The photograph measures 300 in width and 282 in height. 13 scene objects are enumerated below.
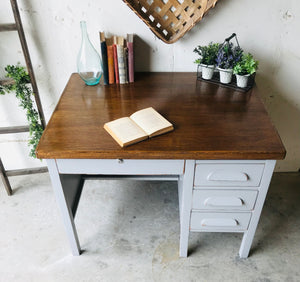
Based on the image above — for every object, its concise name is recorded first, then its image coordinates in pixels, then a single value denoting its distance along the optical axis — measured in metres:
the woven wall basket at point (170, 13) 1.44
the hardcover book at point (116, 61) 1.44
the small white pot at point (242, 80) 1.43
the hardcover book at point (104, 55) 1.41
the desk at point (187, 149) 1.08
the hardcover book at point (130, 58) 1.45
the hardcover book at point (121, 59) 1.44
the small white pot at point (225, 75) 1.46
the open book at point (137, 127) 1.11
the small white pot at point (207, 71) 1.51
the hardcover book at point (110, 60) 1.45
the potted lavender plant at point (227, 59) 1.44
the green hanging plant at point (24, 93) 1.59
